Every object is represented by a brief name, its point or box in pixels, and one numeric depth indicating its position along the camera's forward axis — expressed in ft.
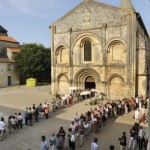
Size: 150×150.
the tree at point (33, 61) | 108.65
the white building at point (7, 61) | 106.57
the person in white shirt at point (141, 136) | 30.92
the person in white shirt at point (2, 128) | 36.04
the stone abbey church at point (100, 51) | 65.44
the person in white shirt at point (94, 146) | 26.97
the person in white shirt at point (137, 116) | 42.97
